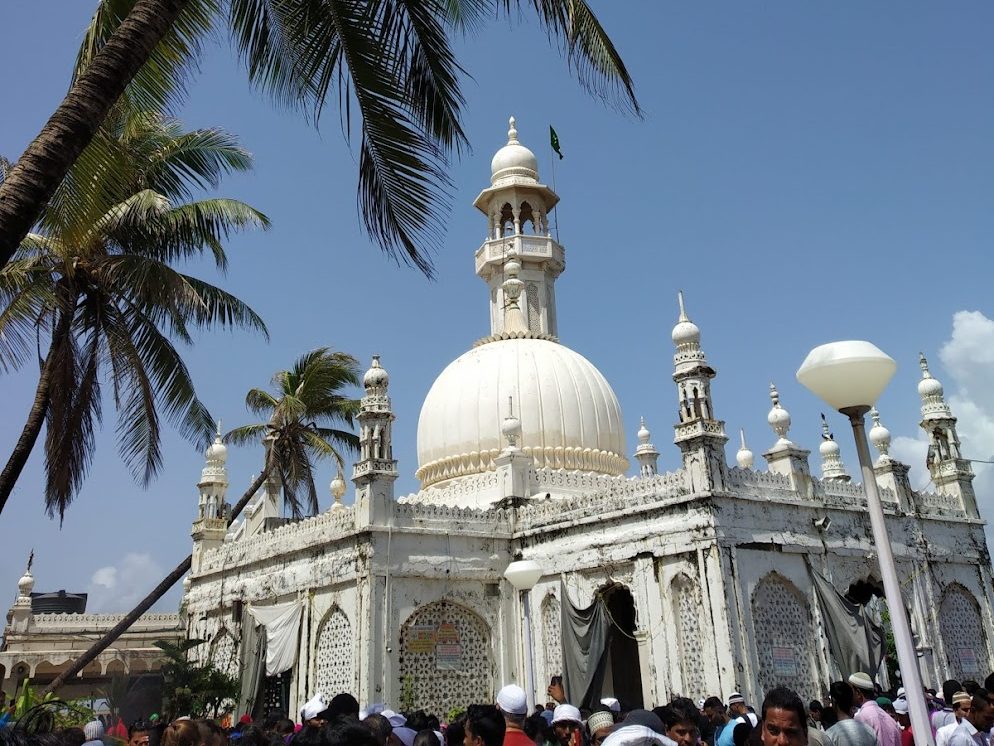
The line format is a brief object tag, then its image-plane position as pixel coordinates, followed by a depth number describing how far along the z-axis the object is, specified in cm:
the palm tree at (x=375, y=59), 941
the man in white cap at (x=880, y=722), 794
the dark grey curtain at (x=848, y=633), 1792
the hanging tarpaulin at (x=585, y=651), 1825
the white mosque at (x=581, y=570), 1789
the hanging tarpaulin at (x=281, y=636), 2117
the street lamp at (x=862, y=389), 683
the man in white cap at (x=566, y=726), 745
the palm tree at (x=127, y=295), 1471
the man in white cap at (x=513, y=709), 655
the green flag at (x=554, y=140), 3027
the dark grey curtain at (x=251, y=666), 2133
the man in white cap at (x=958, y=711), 743
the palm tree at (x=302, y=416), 2816
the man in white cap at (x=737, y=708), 1159
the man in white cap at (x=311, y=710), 921
